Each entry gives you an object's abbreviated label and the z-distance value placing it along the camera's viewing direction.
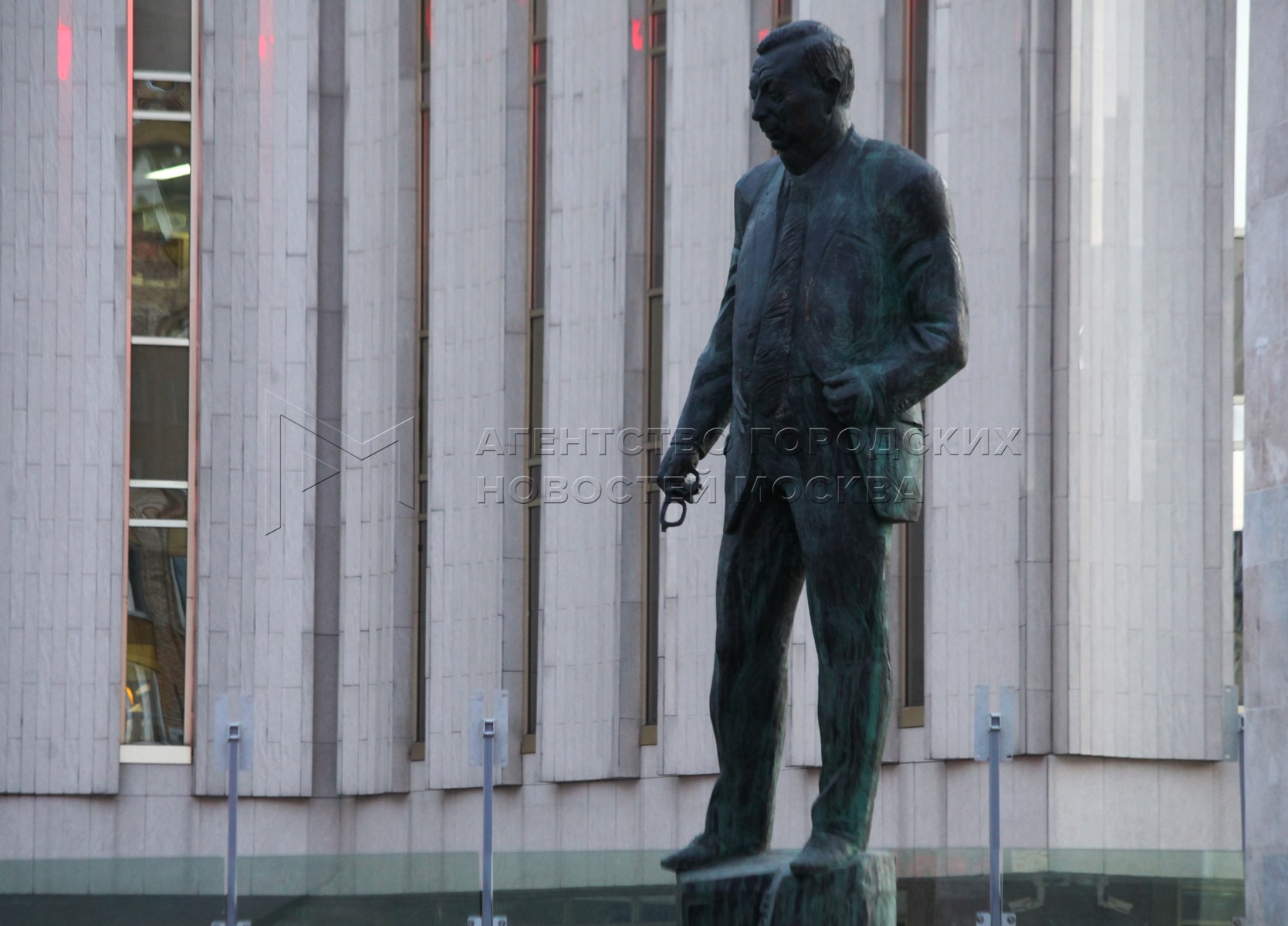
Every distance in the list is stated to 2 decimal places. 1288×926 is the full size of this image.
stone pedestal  14.87
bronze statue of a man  15.56
